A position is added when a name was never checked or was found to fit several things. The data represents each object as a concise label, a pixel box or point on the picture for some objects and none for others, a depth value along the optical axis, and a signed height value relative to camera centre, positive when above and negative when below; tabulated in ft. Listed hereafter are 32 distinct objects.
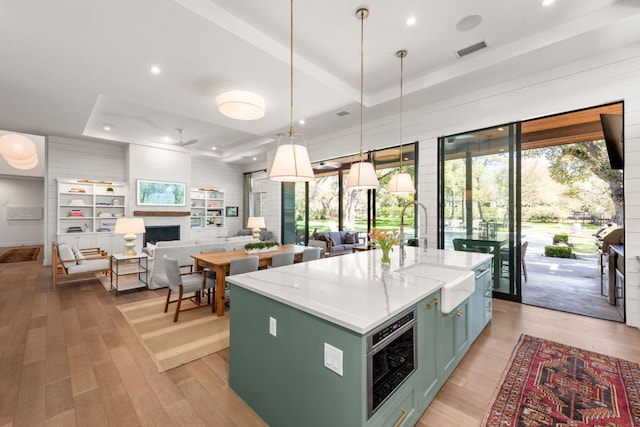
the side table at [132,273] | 15.23 -3.24
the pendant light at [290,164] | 7.20 +1.33
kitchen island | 4.25 -2.37
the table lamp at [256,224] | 21.07 -0.73
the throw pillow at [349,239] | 25.41 -2.27
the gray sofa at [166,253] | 15.25 -2.17
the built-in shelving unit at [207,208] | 30.48 +0.76
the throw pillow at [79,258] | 16.04 -2.56
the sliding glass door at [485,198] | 13.21 +0.85
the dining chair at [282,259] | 13.24 -2.18
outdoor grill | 12.61 -1.35
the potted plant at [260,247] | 14.58 -1.78
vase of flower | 8.05 -0.76
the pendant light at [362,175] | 9.29 +1.35
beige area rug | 8.66 -4.37
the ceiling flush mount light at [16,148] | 13.37 +3.37
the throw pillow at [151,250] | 15.31 -2.02
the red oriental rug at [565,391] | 5.87 -4.33
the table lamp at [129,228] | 15.67 -0.75
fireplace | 24.98 -1.71
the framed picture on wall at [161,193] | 24.06 +1.98
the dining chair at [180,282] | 11.25 -2.88
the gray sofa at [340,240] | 23.68 -2.31
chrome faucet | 9.08 -0.99
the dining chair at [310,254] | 14.79 -2.14
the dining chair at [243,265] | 11.56 -2.20
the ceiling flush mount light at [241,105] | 9.98 +4.11
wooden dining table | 11.94 -2.19
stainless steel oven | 4.24 -2.50
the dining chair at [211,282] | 12.57 -3.17
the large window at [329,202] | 24.84 +1.19
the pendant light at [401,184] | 10.78 +1.21
